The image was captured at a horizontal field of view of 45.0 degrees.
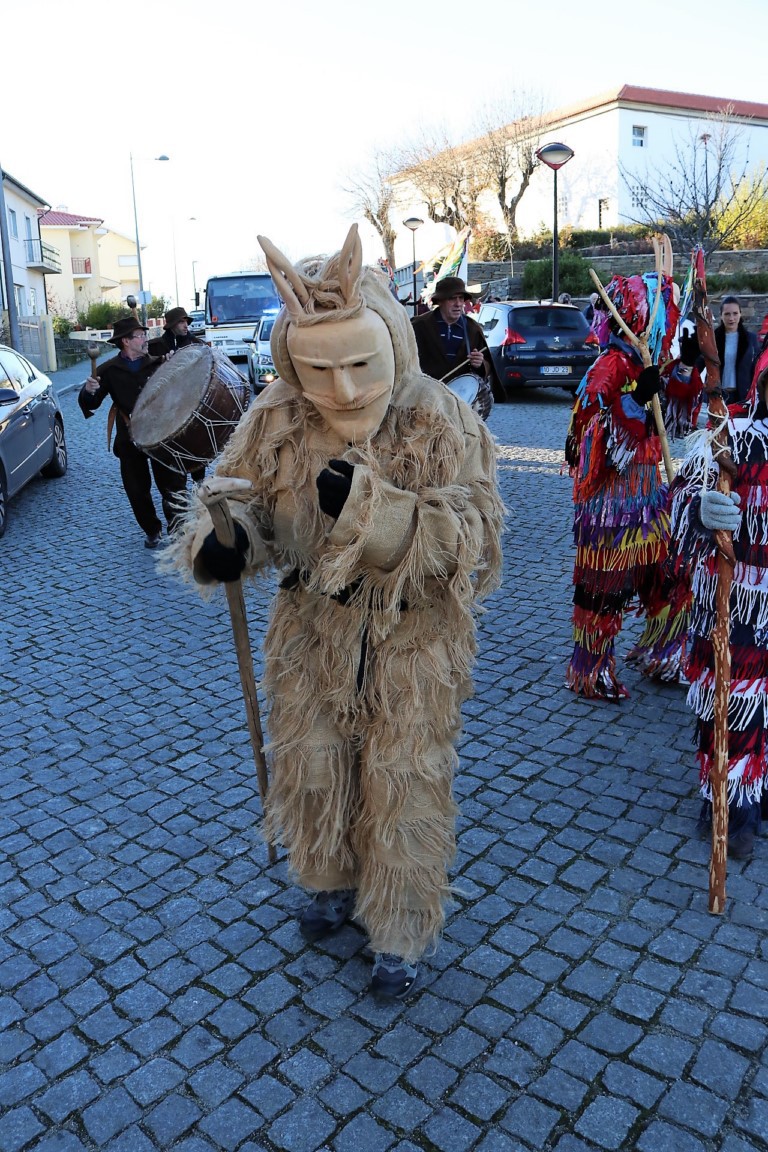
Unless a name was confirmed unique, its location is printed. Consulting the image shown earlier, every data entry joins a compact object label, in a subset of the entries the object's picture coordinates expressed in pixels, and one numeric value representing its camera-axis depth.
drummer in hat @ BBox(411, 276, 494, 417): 7.01
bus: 19.61
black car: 14.05
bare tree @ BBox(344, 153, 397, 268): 37.75
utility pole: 19.44
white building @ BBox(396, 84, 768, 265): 37.00
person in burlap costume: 2.32
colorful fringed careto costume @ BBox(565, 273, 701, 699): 4.18
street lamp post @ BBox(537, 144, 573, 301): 14.69
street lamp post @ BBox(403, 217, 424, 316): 23.02
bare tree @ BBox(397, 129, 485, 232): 37.31
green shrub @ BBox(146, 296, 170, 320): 52.06
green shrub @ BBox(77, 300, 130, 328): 39.60
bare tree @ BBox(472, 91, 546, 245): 36.28
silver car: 8.28
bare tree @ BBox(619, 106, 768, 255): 23.84
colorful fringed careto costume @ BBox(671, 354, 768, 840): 3.04
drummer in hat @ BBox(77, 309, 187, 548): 7.11
